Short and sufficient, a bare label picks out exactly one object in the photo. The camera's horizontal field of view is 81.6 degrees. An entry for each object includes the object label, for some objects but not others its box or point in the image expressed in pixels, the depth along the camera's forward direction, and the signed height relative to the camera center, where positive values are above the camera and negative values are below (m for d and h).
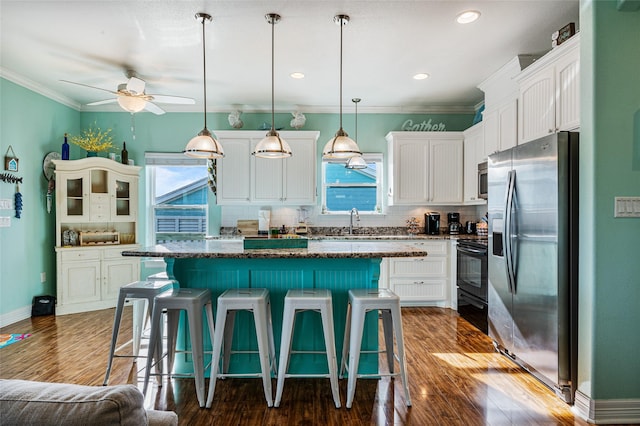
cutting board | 5.34 -0.24
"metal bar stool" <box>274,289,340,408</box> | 2.29 -0.72
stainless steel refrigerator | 2.40 -0.33
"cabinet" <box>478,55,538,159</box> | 3.70 +1.12
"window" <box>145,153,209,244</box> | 5.45 +0.16
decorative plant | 4.84 +0.98
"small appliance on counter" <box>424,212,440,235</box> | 5.30 -0.19
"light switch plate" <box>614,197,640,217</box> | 2.21 +0.04
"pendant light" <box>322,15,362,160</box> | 2.87 +0.51
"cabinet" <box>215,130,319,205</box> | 5.14 +0.54
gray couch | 0.69 -0.37
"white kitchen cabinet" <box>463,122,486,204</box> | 4.64 +0.68
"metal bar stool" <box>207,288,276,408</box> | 2.29 -0.71
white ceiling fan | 3.80 +1.18
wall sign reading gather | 5.52 +1.26
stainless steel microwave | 4.36 +0.37
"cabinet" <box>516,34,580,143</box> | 2.75 +0.97
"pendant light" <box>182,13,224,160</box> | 2.75 +0.48
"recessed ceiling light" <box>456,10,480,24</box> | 2.83 +1.52
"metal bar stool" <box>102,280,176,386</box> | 2.59 -0.58
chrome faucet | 5.44 -0.09
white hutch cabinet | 4.54 -0.27
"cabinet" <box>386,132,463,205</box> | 5.16 +0.60
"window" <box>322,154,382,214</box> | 5.59 +0.34
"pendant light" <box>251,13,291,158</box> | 2.81 +0.49
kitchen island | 2.71 -0.53
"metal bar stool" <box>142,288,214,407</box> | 2.33 -0.67
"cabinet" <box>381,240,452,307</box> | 4.82 -0.85
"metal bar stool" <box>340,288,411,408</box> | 2.29 -0.69
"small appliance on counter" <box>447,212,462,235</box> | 5.28 -0.18
